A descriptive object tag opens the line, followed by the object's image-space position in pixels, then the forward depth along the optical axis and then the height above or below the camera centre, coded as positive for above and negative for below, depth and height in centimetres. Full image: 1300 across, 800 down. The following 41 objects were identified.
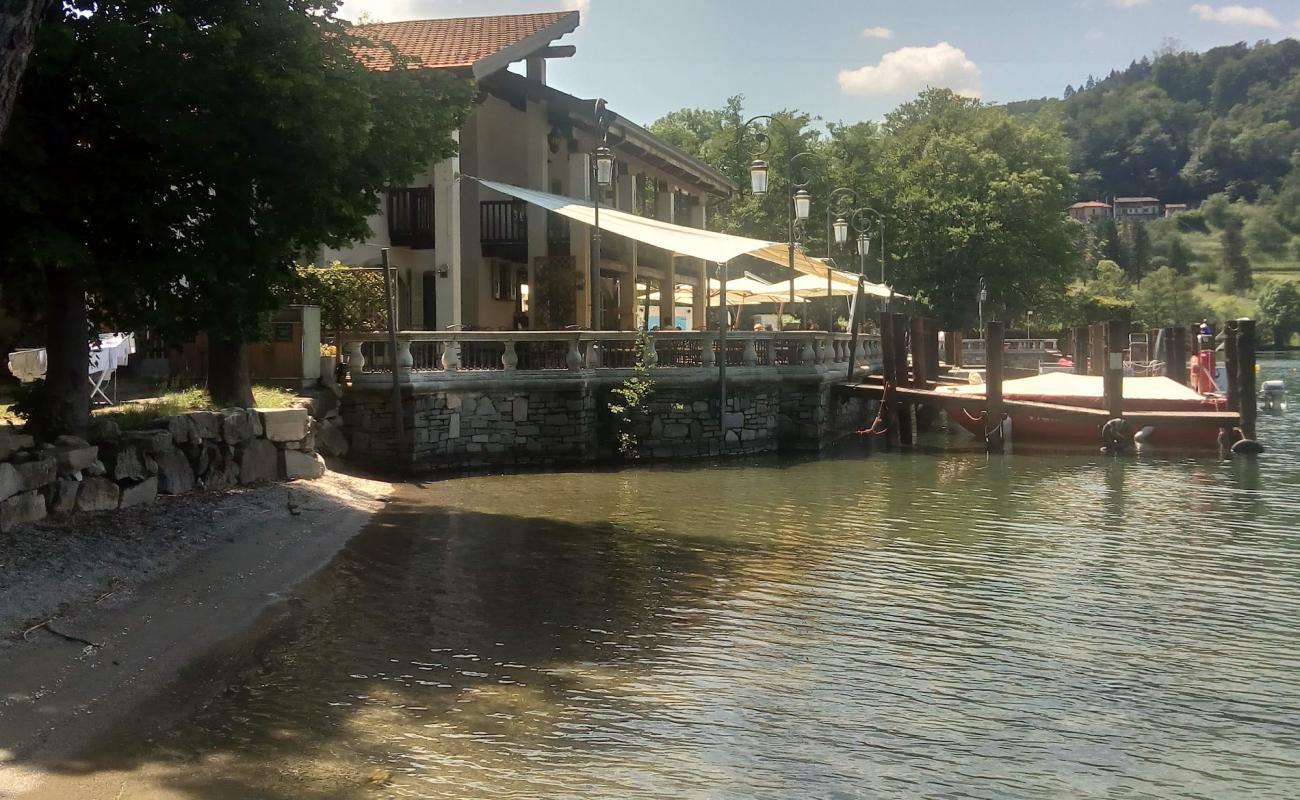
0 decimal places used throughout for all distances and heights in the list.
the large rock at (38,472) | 975 -92
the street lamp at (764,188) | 2170 +349
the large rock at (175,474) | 1223 -118
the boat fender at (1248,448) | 2147 -175
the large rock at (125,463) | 1130 -97
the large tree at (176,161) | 1042 +207
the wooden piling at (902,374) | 2538 -32
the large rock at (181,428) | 1238 -68
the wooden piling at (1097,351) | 3168 +22
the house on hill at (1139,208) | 18075 +2441
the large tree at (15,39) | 639 +191
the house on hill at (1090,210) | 18255 +2444
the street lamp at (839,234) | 2728 +311
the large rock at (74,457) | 1042 -83
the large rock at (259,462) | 1403 -122
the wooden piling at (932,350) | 3177 +28
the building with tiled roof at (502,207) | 2206 +326
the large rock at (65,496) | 1026 -117
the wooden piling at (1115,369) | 2106 -21
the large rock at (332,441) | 1795 -122
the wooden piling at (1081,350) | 3603 +26
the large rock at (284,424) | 1455 -76
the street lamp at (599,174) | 2000 +338
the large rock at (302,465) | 1511 -137
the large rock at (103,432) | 1131 -65
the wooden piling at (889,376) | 2488 -37
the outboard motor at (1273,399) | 3559 -135
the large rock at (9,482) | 938 -95
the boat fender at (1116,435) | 2170 -149
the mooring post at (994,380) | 2261 -43
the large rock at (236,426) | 1354 -73
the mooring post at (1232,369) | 2191 -24
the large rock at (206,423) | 1286 -66
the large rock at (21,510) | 943 -122
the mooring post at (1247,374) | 2105 -33
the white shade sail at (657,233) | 2006 +249
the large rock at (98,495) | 1070 -124
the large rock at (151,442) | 1177 -79
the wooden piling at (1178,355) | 3145 +7
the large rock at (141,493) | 1144 -131
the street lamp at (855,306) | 2605 +129
